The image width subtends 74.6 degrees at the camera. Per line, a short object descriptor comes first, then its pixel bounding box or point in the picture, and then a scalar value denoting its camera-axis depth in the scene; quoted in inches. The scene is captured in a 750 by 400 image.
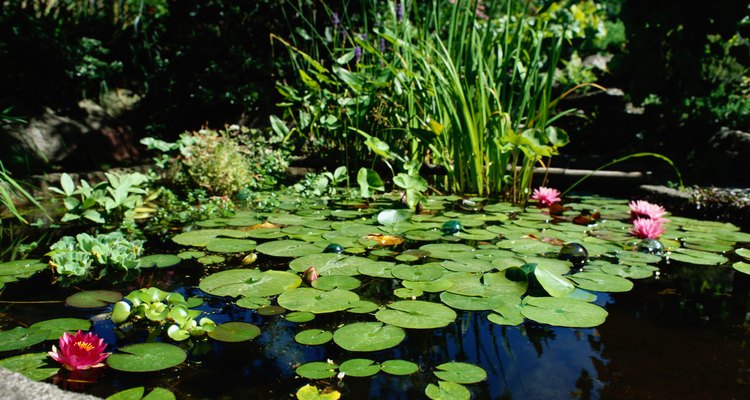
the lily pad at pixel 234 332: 42.9
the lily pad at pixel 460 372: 36.6
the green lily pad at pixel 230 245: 69.7
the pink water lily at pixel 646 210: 82.2
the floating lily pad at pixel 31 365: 35.8
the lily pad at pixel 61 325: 42.9
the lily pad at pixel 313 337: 41.9
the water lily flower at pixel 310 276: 56.3
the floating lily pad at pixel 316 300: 48.4
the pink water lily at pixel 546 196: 103.0
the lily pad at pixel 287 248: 67.8
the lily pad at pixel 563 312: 46.1
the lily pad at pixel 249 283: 53.0
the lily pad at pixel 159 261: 63.6
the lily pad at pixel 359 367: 36.9
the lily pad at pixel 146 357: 37.2
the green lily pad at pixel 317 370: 36.7
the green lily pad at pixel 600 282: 55.7
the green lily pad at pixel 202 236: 73.9
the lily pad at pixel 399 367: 37.2
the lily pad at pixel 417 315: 45.2
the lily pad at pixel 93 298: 50.1
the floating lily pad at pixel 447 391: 34.1
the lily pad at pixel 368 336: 40.8
